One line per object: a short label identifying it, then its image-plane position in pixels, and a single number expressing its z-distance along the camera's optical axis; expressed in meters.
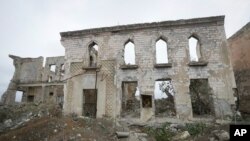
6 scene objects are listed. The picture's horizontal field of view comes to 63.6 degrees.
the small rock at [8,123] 11.75
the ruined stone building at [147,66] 11.48
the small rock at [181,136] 9.45
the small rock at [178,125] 10.84
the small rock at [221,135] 8.67
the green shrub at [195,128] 10.15
